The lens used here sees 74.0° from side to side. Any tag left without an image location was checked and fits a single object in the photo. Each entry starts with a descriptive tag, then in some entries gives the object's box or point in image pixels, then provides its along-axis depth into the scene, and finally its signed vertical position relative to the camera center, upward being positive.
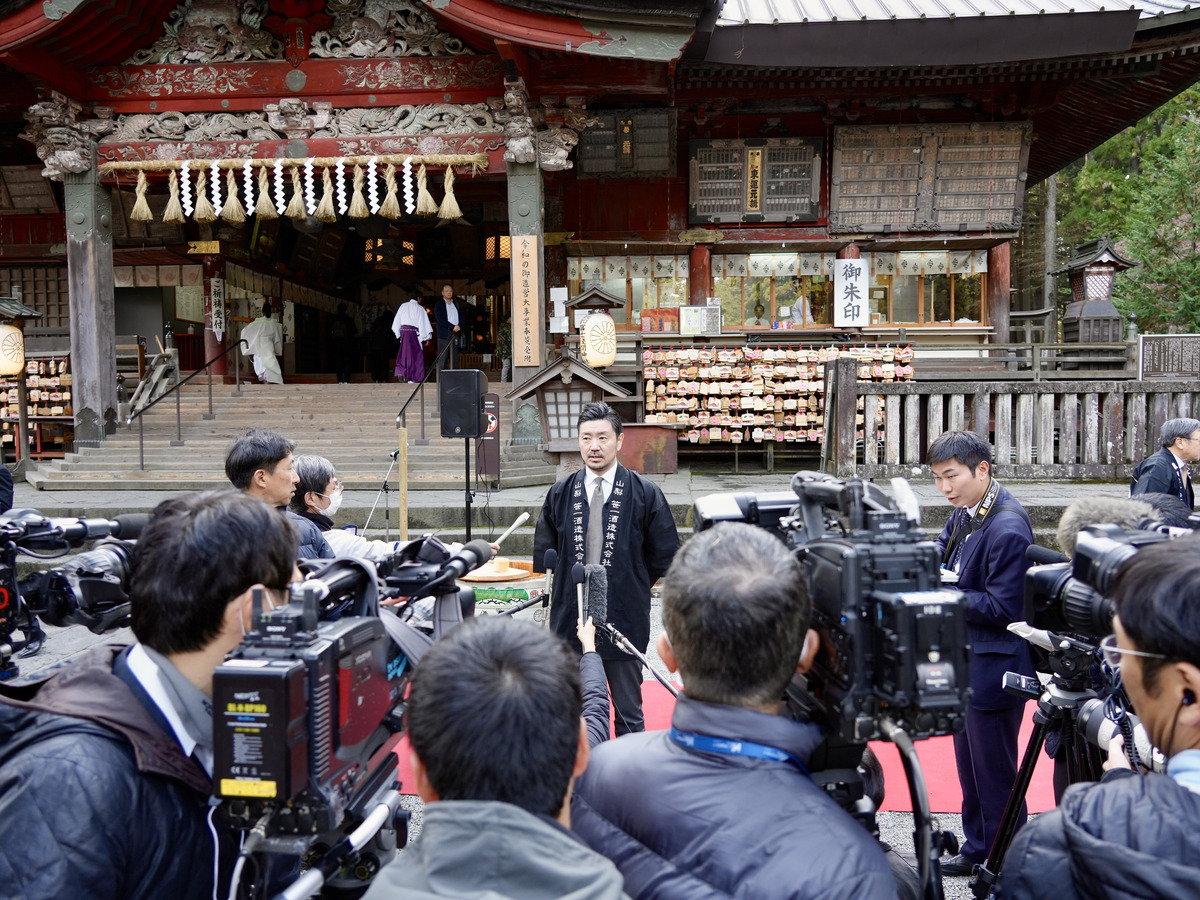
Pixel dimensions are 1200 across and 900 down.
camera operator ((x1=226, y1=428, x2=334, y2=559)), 3.43 -0.32
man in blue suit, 3.09 -0.95
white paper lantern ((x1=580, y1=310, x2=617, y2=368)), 11.16 +0.78
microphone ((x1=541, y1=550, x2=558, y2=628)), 4.19 -0.88
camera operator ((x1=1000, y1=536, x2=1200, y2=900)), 1.20 -0.64
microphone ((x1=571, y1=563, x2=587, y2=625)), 3.42 -0.79
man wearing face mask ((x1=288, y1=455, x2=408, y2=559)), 3.84 -0.47
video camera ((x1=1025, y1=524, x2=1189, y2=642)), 1.59 -0.47
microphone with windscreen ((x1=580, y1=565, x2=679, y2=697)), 3.45 -0.92
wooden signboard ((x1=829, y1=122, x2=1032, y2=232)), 13.41 +3.66
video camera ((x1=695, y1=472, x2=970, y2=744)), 1.36 -0.42
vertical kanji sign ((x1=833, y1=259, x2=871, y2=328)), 14.16 +1.77
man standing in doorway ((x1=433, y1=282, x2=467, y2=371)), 14.09 +1.38
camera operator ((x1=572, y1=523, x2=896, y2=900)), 1.34 -0.70
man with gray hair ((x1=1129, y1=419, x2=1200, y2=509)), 5.63 -0.52
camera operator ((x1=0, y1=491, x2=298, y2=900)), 1.36 -0.62
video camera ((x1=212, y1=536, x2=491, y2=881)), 1.30 -0.56
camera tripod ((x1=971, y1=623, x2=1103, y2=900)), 2.61 -1.11
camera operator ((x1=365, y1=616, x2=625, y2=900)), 1.16 -0.59
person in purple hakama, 14.46 +1.03
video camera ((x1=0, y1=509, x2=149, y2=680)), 1.97 -0.46
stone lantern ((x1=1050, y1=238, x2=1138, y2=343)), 14.90 +1.87
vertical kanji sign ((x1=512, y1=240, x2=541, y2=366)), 11.33 +1.36
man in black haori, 4.15 -0.72
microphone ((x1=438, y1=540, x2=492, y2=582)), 2.19 -0.47
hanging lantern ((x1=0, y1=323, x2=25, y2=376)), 11.36 +0.71
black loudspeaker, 7.76 -0.04
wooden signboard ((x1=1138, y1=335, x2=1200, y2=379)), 10.95 +0.48
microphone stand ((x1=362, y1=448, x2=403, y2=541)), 8.44 -1.33
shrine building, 10.71 +3.97
